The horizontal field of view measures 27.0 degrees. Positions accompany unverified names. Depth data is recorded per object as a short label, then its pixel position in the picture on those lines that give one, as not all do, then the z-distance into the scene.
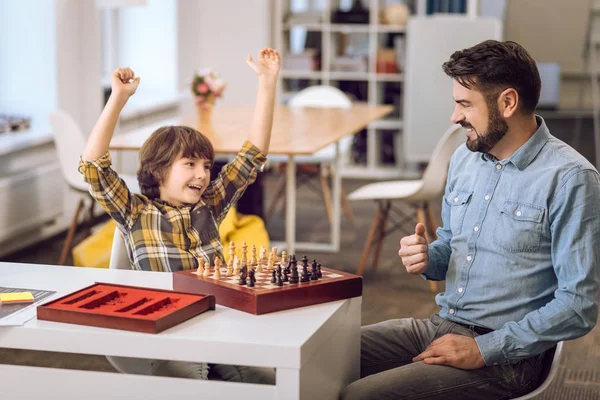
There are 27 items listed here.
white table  2.66
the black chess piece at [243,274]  3.04
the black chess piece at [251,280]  3.02
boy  3.42
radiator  6.08
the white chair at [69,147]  5.79
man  3.12
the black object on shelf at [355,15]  9.37
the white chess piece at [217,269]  3.09
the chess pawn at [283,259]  3.19
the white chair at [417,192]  5.50
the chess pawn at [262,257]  3.20
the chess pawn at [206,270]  3.10
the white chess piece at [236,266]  3.13
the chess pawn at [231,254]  3.17
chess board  2.96
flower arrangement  6.24
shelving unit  9.36
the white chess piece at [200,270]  3.11
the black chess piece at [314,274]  3.08
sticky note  3.04
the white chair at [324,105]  6.77
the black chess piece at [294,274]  3.05
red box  2.78
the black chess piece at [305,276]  3.07
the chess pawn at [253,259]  3.19
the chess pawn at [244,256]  3.16
